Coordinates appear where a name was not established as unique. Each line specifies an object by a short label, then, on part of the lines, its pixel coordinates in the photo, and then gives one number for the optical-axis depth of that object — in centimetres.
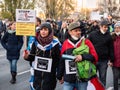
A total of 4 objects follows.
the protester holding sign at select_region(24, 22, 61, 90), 415
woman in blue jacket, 674
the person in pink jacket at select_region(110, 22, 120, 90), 560
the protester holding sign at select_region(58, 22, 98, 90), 398
